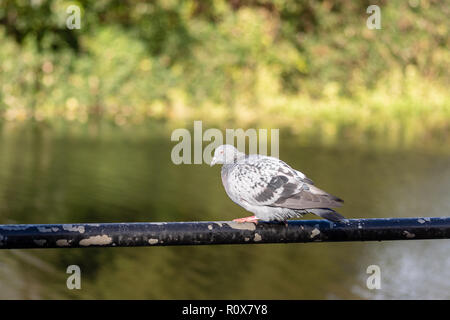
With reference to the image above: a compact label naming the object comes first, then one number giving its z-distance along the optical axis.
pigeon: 6.39
